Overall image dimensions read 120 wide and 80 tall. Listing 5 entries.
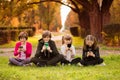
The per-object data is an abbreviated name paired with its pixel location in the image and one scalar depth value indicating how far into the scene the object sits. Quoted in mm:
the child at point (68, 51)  10344
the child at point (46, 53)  10039
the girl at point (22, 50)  10453
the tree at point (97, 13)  24125
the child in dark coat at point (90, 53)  9977
